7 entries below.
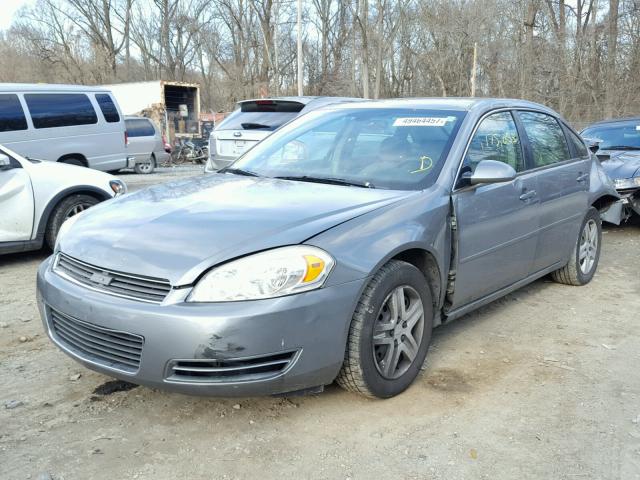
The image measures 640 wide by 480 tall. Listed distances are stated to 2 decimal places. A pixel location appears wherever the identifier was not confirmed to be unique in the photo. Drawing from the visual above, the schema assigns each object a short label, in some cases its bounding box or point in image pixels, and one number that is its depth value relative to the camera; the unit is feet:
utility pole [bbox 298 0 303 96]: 87.56
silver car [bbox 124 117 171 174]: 56.52
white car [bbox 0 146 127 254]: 19.66
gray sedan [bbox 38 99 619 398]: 8.53
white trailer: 87.15
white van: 31.94
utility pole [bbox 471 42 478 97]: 100.36
